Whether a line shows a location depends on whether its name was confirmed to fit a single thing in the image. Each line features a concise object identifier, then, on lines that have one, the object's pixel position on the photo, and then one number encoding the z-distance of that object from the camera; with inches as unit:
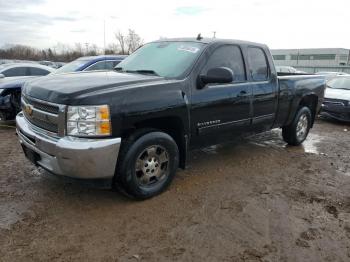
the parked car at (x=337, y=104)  394.3
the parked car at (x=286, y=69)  742.9
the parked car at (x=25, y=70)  436.5
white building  2156.7
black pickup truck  139.9
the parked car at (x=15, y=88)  308.6
